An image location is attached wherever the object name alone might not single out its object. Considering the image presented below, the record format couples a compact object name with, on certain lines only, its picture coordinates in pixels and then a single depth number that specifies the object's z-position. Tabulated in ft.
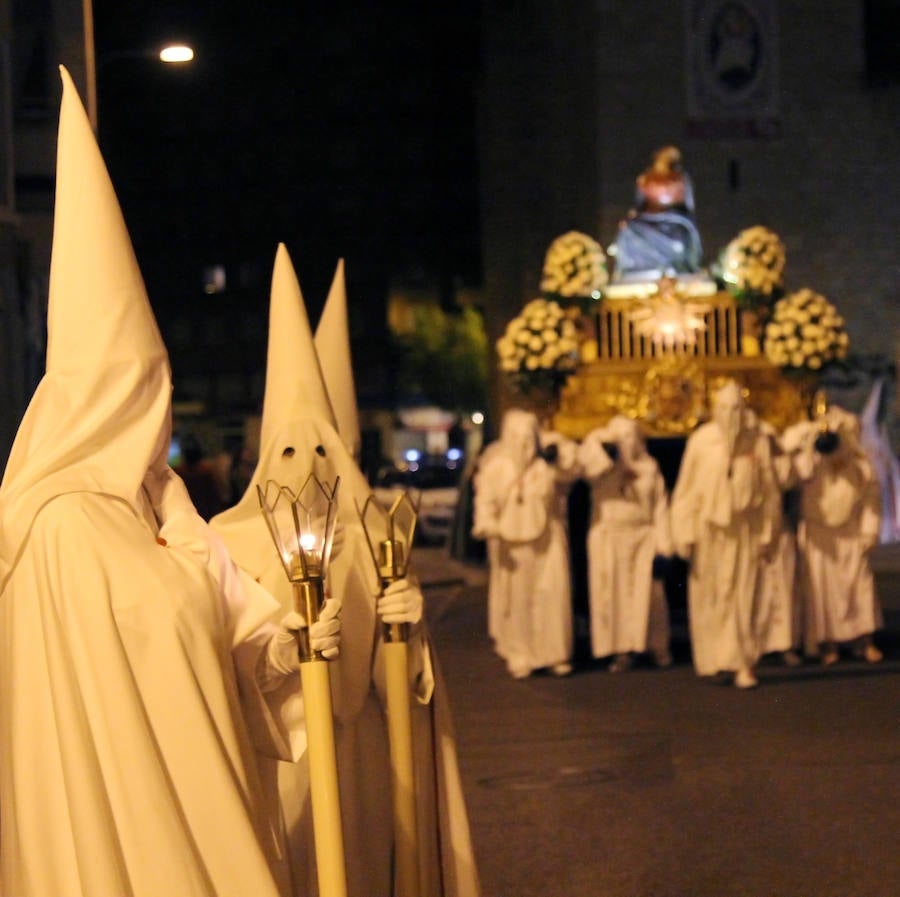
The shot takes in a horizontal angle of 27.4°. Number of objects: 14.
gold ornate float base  53.36
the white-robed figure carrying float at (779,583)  46.68
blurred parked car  108.27
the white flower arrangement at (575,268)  54.29
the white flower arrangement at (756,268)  54.60
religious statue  56.80
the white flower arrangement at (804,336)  52.80
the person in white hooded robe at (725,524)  44.60
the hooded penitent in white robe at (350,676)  18.72
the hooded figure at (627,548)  48.21
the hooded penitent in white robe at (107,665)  12.98
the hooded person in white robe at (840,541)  48.11
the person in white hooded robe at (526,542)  47.55
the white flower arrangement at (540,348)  52.85
